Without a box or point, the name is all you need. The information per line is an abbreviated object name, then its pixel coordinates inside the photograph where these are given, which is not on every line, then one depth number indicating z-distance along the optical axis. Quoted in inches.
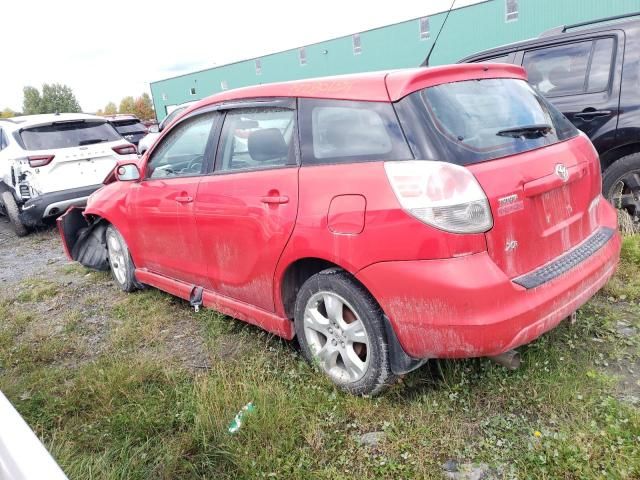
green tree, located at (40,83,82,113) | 3321.9
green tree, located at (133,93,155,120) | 3064.2
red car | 88.3
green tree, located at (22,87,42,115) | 3341.5
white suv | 274.1
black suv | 166.2
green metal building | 961.5
